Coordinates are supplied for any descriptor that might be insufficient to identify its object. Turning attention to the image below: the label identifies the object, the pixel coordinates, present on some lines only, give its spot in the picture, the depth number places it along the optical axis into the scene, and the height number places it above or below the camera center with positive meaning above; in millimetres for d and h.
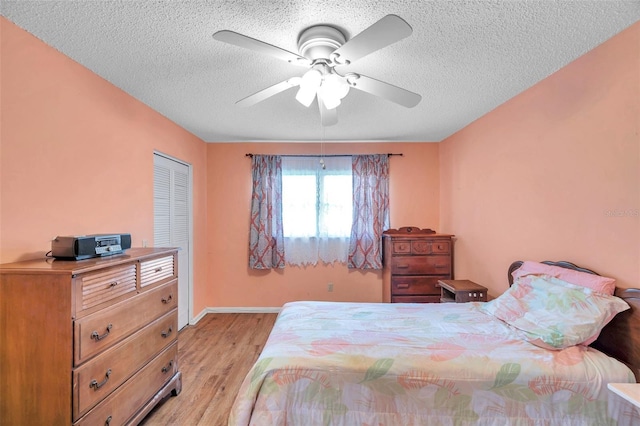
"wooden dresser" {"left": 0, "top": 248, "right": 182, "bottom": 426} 1343 -623
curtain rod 4059 +860
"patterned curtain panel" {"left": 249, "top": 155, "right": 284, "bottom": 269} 3988 -50
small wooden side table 2793 -775
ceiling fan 1302 +817
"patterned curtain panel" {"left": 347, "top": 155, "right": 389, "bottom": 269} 3969 +74
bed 1403 -852
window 4043 +114
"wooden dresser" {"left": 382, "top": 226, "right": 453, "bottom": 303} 3484 -642
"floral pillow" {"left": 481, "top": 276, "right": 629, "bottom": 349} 1553 -599
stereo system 1575 -170
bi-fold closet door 3016 +49
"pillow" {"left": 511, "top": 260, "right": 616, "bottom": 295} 1632 -416
